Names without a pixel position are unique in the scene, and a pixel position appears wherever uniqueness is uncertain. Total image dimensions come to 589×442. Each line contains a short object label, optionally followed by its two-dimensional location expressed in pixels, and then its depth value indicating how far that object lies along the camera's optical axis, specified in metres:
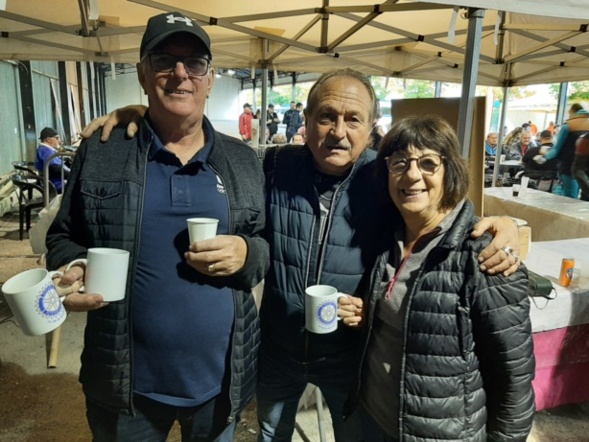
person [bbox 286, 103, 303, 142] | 16.25
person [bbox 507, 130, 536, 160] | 11.45
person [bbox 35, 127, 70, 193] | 6.71
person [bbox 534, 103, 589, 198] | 5.49
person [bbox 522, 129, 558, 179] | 6.11
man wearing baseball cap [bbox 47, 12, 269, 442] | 1.30
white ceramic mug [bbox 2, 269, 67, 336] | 1.05
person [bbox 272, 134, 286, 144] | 8.28
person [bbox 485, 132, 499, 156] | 11.13
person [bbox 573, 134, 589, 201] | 5.38
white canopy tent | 4.35
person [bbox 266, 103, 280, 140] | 15.52
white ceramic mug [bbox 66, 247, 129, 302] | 1.17
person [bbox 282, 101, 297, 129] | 16.34
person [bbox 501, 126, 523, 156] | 11.59
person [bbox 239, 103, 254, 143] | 14.71
